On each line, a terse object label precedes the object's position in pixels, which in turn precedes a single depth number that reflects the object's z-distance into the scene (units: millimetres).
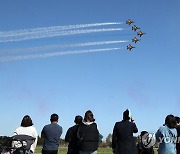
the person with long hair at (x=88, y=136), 10141
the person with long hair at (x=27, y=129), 10531
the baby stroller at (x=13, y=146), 9938
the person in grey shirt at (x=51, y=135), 11484
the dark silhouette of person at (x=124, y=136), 11023
